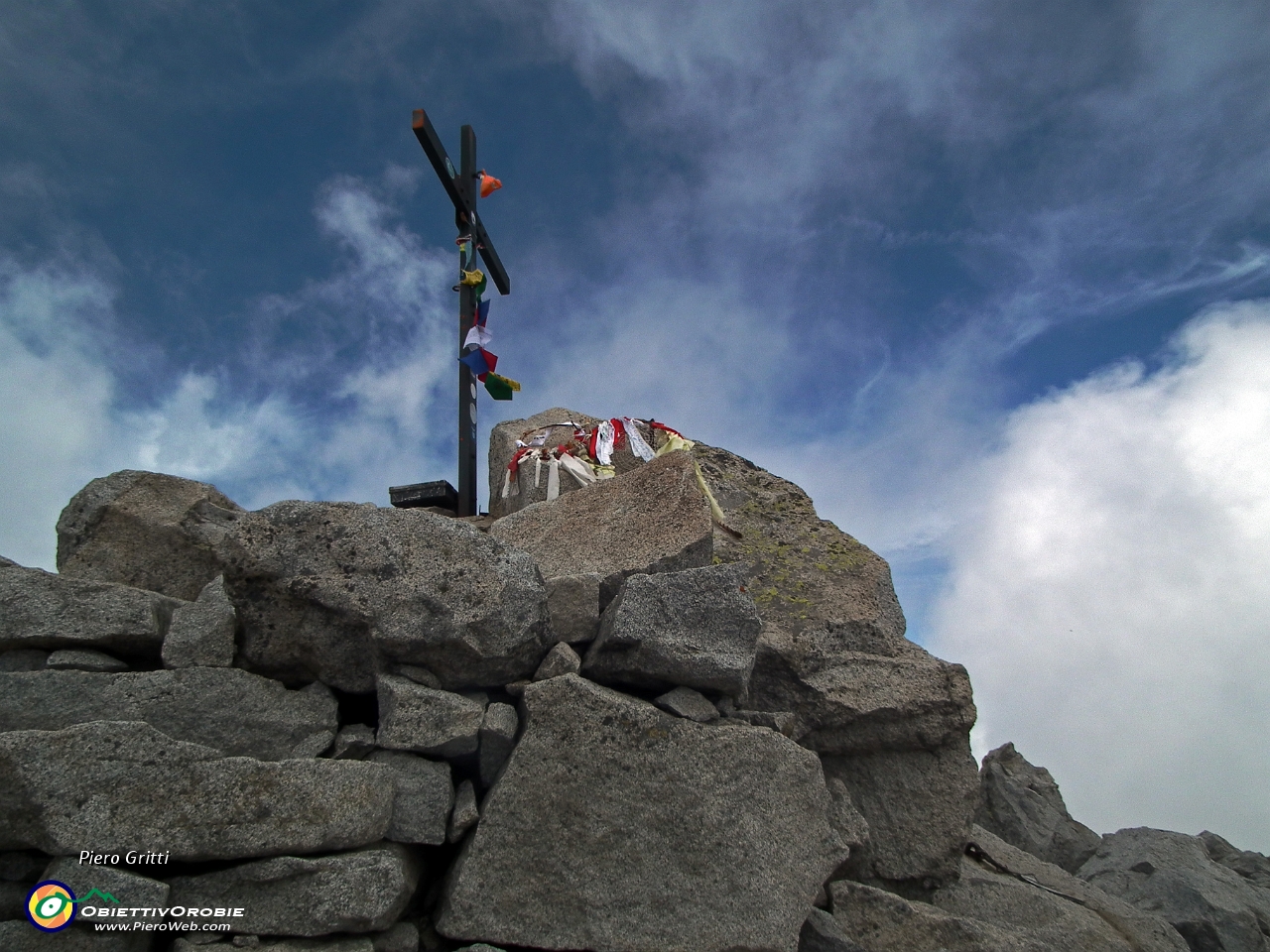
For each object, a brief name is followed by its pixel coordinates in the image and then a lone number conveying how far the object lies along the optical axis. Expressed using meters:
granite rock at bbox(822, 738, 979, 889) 5.48
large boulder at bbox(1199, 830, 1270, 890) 11.24
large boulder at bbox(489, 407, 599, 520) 9.25
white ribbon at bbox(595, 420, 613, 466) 9.84
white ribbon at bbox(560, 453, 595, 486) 9.12
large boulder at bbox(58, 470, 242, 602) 5.67
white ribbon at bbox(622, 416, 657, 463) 9.98
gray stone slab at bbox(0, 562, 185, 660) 4.45
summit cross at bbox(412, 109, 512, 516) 10.45
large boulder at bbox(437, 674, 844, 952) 4.18
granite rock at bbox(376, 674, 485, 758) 4.44
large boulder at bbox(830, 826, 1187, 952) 4.89
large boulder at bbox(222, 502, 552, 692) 4.68
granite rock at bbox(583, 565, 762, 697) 4.86
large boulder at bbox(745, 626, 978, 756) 5.62
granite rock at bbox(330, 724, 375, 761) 4.46
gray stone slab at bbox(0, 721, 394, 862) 3.66
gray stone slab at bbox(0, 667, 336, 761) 4.21
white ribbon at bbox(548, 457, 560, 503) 8.87
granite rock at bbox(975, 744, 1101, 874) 10.05
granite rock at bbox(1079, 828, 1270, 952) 7.69
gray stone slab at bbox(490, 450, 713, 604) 5.82
